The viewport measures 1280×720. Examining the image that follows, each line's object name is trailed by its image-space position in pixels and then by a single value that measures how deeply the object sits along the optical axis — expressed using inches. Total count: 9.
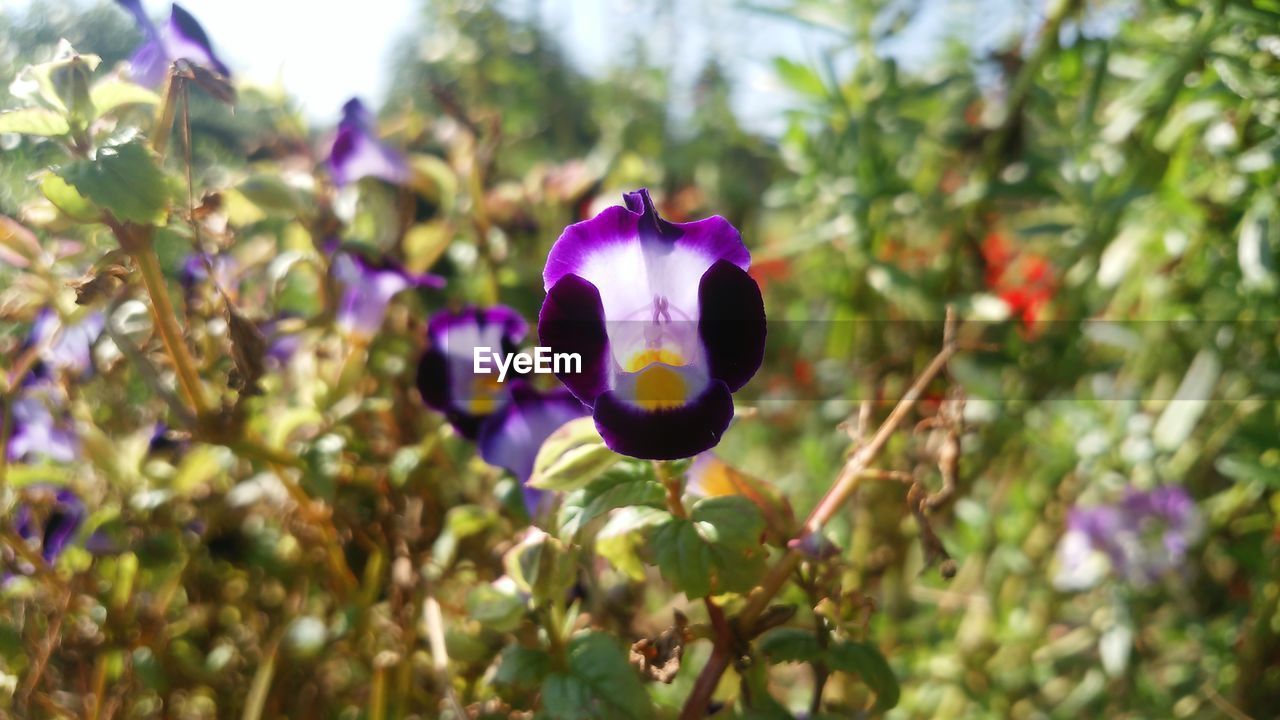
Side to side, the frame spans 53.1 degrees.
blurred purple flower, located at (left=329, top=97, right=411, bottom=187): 9.1
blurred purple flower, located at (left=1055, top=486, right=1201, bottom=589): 10.7
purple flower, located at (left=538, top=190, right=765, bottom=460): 5.5
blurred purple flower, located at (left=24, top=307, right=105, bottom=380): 7.5
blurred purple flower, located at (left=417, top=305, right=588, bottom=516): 7.5
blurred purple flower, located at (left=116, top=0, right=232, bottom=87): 7.2
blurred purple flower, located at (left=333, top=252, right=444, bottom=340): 8.4
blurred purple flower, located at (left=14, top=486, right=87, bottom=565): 8.5
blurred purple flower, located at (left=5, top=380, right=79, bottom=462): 8.2
